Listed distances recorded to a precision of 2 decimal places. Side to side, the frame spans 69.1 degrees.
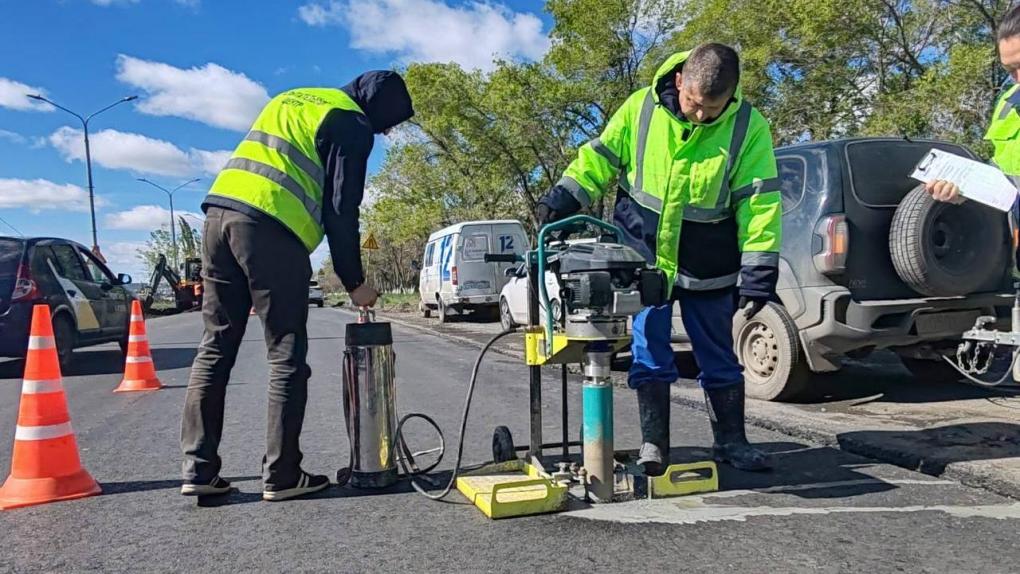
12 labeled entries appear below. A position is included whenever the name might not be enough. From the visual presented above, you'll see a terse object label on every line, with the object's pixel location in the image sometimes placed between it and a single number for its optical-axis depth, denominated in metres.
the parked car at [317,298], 40.28
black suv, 4.96
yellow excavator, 19.55
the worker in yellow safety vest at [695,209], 3.39
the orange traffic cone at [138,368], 7.42
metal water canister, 3.53
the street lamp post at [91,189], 31.43
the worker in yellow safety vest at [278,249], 3.31
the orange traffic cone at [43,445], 3.48
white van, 16.67
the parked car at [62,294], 8.52
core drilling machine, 2.98
